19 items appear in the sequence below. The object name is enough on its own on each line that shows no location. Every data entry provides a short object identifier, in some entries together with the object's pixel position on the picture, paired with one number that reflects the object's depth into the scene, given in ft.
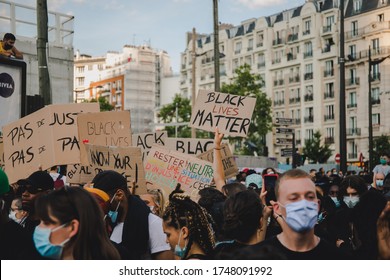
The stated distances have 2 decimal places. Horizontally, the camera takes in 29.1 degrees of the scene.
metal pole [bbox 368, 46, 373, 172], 105.75
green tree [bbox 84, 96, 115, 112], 278.46
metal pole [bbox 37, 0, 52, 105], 35.88
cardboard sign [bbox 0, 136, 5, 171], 31.42
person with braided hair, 14.11
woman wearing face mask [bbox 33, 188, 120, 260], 11.34
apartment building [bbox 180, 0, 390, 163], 211.82
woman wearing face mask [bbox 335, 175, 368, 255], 20.09
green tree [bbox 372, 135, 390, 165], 180.87
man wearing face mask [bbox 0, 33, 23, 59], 32.01
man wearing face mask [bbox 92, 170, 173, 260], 16.40
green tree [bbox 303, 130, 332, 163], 210.38
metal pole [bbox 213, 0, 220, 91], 62.07
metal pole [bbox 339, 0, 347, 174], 59.82
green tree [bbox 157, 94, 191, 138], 242.00
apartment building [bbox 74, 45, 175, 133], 366.02
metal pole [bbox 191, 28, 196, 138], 113.23
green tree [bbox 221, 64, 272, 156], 196.44
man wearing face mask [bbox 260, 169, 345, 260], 12.19
